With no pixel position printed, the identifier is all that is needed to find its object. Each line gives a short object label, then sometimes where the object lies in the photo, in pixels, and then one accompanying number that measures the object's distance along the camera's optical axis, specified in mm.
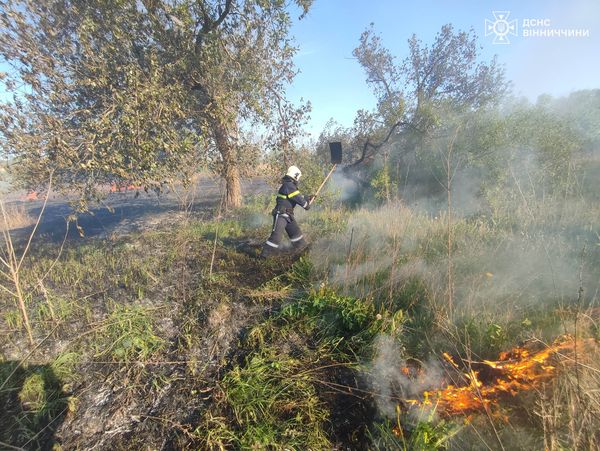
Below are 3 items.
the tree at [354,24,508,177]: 12453
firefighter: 5160
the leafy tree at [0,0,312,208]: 4418
